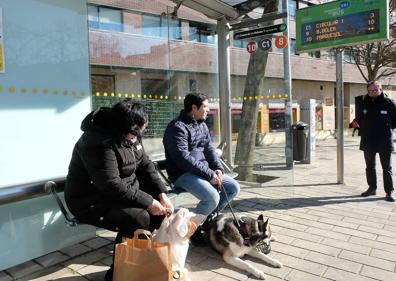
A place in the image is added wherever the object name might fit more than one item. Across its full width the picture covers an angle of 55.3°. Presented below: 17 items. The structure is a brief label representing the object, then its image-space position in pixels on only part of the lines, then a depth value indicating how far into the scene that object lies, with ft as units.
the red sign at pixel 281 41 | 18.97
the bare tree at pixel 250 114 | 21.54
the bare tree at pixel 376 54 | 58.48
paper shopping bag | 8.14
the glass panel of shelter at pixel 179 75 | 19.22
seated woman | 9.32
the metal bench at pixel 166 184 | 10.40
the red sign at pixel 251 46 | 20.06
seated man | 12.51
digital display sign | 19.88
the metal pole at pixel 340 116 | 22.26
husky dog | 11.18
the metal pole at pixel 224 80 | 21.30
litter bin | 32.58
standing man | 18.97
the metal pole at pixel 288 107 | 19.47
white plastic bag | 9.23
